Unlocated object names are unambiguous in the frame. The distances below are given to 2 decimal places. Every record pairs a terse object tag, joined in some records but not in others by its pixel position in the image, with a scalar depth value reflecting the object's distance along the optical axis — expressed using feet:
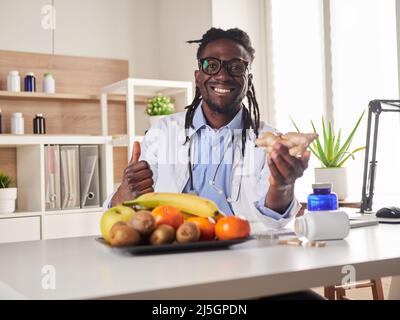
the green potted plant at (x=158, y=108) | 12.60
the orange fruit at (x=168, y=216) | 4.44
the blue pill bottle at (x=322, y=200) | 5.27
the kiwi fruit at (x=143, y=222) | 4.28
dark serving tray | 4.17
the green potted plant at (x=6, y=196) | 11.23
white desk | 3.22
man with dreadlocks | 7.26
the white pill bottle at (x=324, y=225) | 4.84
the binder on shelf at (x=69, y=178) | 12.01
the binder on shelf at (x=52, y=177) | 11.81
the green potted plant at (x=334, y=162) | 10.71
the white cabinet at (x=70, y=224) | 11.63
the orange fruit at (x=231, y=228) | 4.46
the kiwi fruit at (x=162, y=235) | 4.31
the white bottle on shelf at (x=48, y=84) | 12.88
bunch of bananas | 4.87
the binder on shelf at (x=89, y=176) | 12.27
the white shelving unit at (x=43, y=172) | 11.43
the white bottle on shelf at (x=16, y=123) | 12.32
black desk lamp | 6.76
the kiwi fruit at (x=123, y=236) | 4.19
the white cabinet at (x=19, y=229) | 11.16
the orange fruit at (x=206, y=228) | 4.57
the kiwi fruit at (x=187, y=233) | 4.38
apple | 4.50
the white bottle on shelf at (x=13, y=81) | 12.44
